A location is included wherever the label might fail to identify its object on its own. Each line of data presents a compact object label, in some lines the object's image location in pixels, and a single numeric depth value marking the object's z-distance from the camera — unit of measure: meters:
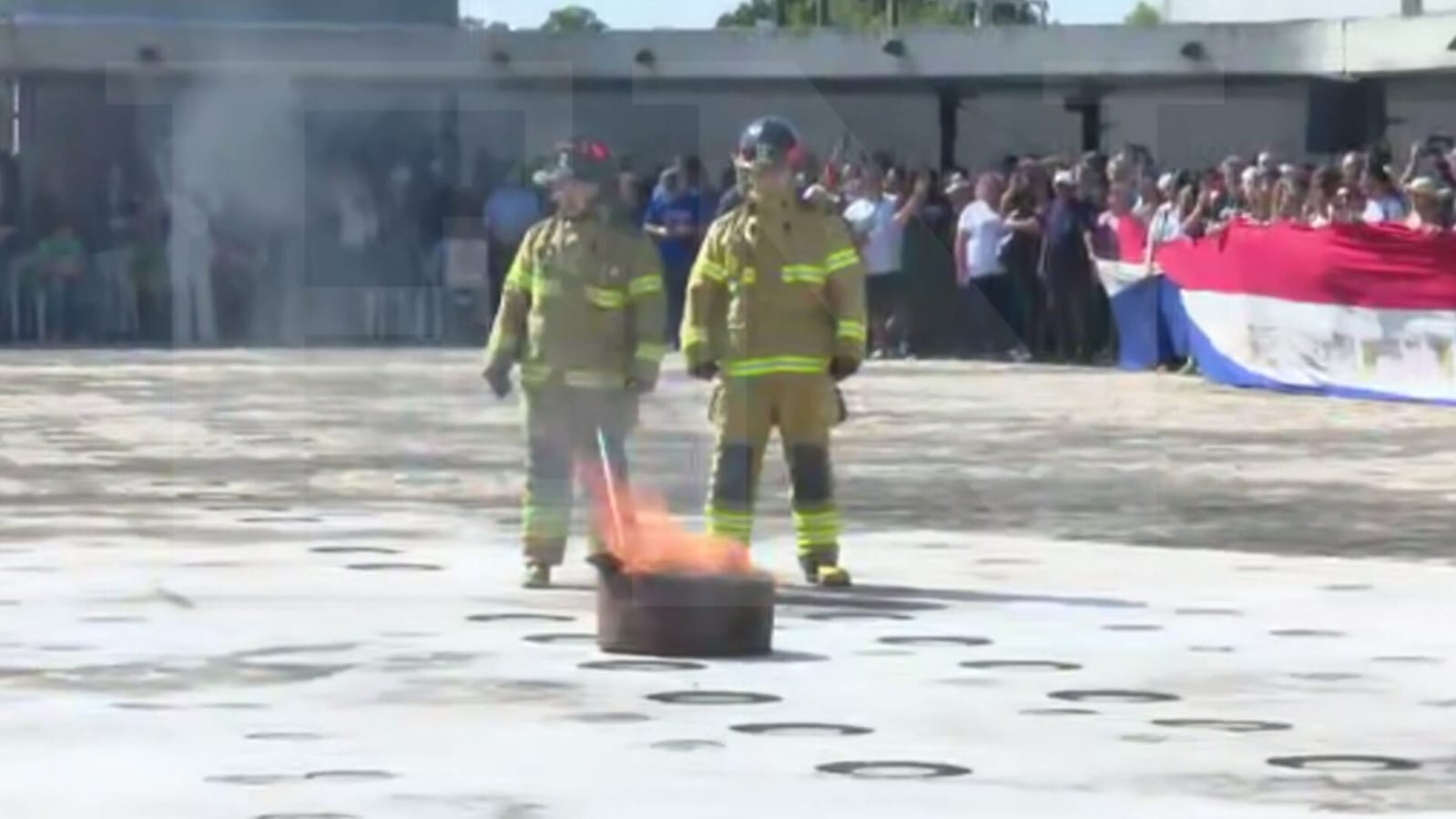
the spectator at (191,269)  36.22
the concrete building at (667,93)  35.34
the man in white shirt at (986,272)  33.50
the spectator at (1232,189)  30.06
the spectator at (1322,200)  28.08
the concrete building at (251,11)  38.78
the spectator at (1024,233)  33.34
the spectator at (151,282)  37.84
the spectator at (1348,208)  27.64
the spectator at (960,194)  34.34
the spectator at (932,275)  34.84
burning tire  12.39
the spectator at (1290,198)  28.80
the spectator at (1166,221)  30.70
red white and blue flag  26.41
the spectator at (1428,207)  26.67
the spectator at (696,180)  34.97
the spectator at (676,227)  33.66
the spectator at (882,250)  33.78
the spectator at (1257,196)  29.25
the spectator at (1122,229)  31.62
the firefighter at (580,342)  14.63
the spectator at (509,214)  31.66
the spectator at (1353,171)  28.30
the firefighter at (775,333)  14.45
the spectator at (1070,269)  32.59
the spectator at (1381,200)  27.73
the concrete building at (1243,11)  41.53
